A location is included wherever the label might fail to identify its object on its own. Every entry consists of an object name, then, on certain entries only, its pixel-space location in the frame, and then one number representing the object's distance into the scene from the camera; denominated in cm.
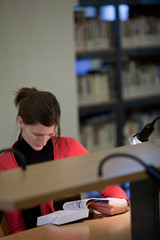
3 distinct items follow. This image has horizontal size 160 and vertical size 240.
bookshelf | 413
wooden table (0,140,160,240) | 186
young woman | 249
